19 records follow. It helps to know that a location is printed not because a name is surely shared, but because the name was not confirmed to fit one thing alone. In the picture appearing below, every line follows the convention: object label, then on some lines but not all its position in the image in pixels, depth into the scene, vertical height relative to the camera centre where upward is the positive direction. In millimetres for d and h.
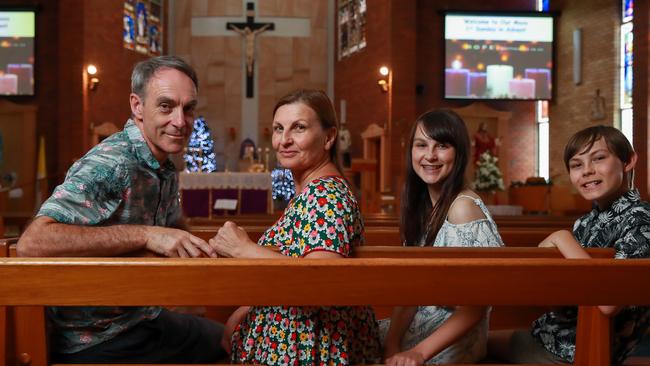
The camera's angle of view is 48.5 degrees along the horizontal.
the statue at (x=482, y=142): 14281 +514
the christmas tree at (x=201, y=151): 14625 +311
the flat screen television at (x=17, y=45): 13961 +2329
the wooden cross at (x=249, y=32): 16828 +3155
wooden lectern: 11602 -33
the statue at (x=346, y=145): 14664 +457
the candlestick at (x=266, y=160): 14992 +131
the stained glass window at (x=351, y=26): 15180 +3092
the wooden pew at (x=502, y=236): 3127 -302
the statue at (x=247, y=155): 15523 +257
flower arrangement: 9953 -98
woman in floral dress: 1755 -186
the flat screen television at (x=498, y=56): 13922 +2184
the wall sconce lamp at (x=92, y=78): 13656 +1663
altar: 11289 -405
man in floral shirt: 1787 -145
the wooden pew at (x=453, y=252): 1963 -234
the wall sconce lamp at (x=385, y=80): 13641 +1656
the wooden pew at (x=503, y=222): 4328 -371
